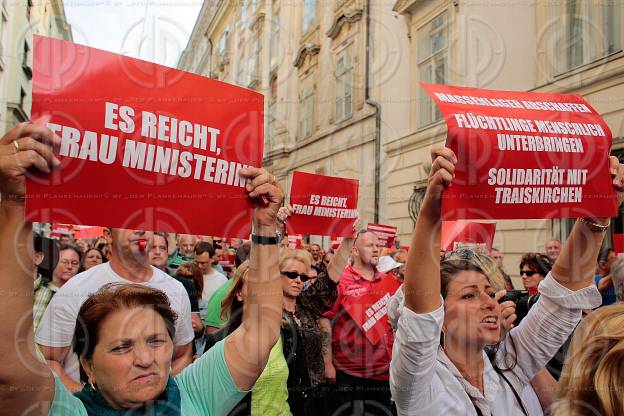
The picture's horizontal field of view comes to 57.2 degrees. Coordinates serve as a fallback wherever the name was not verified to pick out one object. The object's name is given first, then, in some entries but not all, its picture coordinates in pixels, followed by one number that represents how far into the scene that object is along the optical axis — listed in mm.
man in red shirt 3848
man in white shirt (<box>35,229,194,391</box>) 2580
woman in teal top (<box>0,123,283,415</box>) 1248
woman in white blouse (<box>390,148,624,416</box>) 1691
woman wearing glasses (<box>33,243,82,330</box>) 3879
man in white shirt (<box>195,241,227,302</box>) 4991
